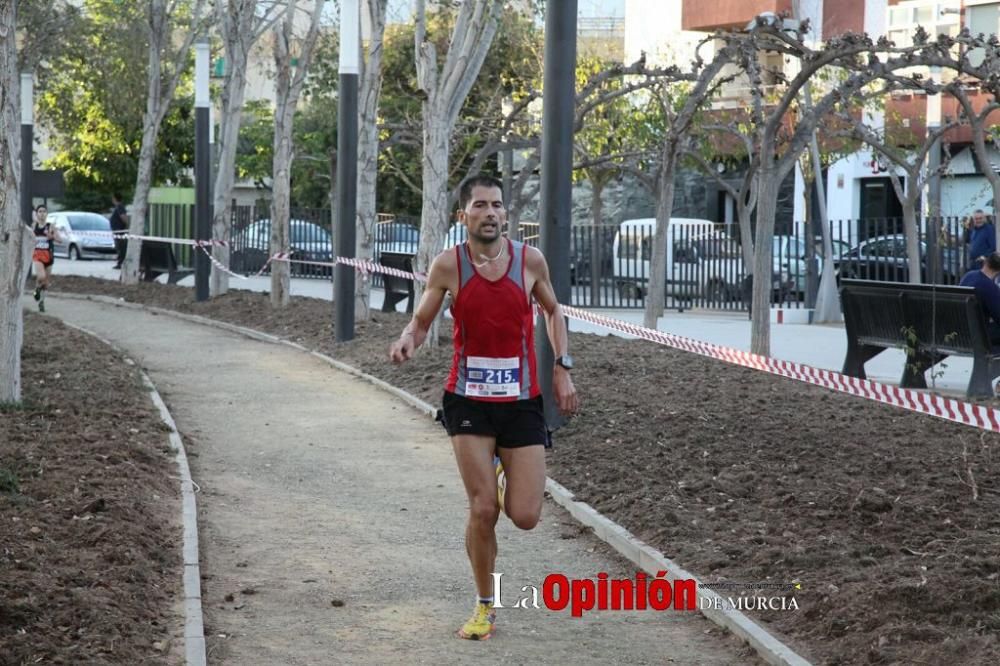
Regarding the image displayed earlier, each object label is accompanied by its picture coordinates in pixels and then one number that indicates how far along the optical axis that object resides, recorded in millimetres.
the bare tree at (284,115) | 23188
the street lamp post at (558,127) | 11578
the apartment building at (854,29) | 41406
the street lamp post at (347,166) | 19203
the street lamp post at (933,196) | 28578
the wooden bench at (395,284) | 24453
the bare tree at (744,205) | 27359
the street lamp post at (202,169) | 26422
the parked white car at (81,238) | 49938
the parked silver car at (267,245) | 39094
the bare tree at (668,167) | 18000
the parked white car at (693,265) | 30938
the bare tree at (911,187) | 23870
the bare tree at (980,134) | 19172
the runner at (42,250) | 24828
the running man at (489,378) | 6633
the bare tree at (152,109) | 29359
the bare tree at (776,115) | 15523
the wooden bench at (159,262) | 32625
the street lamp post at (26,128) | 29031
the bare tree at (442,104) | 17344
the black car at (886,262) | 28969
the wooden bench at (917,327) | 13898
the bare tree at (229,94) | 25016
